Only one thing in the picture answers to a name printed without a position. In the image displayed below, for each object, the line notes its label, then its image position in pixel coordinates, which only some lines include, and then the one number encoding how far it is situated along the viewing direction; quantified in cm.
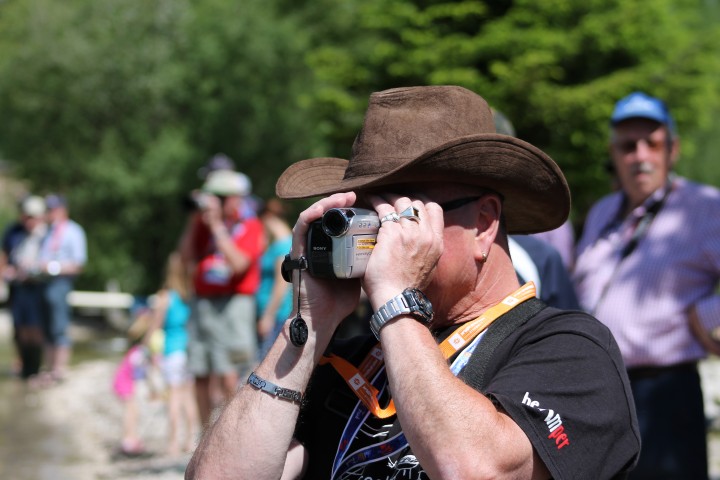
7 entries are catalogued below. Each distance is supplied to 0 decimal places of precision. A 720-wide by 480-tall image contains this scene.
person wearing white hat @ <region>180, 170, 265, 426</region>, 743
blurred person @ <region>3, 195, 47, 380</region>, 1362
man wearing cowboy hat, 209
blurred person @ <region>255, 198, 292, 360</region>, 745
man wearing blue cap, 406
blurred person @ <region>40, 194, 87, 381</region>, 1346
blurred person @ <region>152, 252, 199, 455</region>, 830
